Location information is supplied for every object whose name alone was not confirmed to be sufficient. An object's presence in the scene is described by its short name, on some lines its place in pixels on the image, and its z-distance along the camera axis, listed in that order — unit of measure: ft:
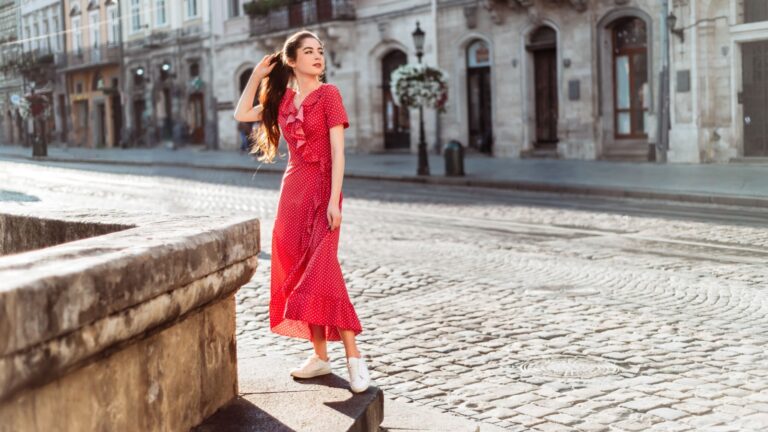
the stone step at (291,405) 11.78
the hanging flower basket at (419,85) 70.23
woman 14.37
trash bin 69.26
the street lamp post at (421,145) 71.31
